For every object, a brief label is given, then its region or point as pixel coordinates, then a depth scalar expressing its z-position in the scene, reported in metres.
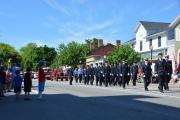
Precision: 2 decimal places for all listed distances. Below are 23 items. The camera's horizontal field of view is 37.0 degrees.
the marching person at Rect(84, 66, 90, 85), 24.12
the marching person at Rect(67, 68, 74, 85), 23.45
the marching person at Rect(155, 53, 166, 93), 14.31
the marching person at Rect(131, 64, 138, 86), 20.14
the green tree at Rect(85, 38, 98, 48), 79.03
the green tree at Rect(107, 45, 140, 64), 38.92
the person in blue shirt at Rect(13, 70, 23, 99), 12.30
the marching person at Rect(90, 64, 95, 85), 23.59
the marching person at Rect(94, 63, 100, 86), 22.12
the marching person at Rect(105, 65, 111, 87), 20.57
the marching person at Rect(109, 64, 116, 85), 20.20
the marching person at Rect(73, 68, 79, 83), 27.56
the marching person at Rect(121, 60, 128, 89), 18.62
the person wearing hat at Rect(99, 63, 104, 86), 21.49
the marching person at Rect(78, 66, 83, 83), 26.38
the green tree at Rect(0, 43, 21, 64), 83.01
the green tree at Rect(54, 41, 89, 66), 55.49
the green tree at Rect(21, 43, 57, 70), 82.43
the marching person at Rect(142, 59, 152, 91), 15.23
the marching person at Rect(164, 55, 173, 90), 14.47
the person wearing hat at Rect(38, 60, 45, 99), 11.90
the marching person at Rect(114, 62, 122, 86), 19.29
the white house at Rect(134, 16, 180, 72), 32.95
